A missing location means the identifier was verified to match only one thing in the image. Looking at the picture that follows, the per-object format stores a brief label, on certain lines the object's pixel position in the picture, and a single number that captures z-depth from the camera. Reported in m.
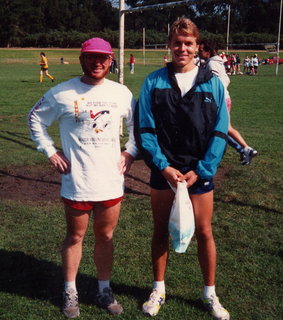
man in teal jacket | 2.89
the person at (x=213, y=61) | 5.30
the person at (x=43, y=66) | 25.95
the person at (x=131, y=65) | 33.00
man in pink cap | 2.92
